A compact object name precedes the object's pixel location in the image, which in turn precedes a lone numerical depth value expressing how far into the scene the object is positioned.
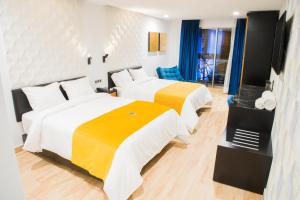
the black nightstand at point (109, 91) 4.18
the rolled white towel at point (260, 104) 2.52
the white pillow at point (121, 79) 4.61
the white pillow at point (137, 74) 5.08
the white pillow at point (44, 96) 2.94
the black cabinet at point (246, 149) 2.12
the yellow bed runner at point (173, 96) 3.81
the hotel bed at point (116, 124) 2.00
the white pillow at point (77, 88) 3.43
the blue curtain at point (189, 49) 6.71
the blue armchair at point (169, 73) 6.03
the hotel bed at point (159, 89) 3.72
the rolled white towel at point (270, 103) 2.45
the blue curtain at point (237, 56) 5.94
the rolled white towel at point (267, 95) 2.53
